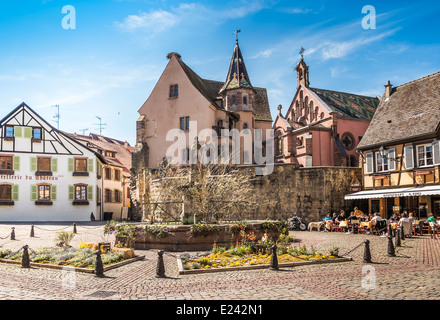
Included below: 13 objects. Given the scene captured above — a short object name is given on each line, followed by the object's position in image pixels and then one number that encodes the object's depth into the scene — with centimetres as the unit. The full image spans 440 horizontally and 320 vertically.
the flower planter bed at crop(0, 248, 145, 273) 1081
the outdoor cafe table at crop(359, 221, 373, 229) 2072
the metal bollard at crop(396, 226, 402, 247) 1488
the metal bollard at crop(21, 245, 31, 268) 1154
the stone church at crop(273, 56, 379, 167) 3791
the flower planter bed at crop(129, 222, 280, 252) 1442
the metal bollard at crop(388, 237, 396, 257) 1267
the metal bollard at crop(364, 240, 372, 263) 1137
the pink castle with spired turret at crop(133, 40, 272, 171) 3722
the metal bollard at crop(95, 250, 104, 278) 1000
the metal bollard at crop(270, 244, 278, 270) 1034
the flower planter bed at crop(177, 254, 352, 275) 1024
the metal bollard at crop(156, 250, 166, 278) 974
